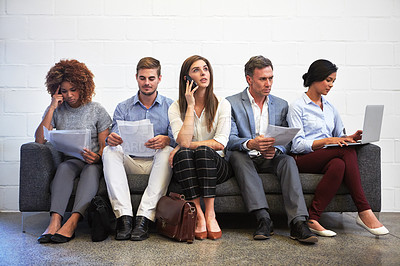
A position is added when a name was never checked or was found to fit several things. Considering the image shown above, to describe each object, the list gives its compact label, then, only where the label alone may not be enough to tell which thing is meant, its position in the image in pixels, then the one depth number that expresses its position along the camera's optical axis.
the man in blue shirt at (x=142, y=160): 2.89
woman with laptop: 2.97
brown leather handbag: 2.70
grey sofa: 3.02
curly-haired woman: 3.09
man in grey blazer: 2.84
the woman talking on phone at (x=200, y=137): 2.85
